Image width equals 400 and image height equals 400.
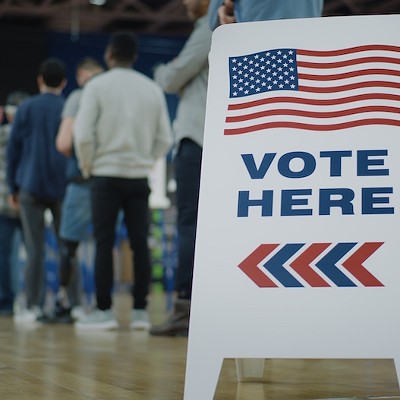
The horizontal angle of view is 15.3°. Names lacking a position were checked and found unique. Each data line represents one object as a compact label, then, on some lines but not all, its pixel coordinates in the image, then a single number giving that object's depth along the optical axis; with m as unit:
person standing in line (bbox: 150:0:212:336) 5.88
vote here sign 2.67
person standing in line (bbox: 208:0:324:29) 3.77
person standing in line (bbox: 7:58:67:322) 8.03
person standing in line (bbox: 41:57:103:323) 7.72
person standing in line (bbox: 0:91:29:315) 9.04
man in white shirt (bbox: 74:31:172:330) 6.83
